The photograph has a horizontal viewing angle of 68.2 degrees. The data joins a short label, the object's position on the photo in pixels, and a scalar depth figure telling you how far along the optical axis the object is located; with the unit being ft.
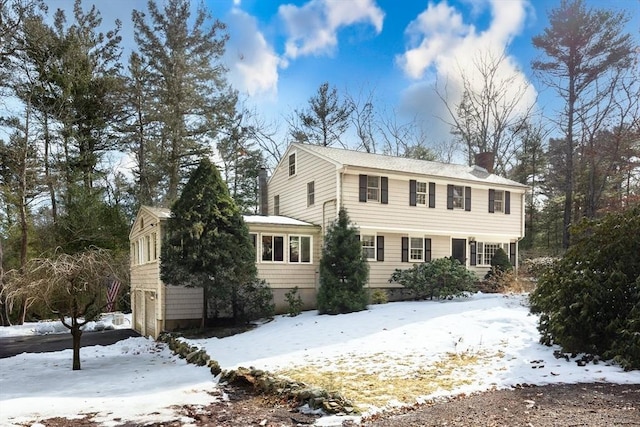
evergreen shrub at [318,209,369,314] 51.29
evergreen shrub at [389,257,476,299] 55.47
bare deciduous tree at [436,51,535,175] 101.65
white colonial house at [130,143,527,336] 58.13
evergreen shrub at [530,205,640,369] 27.76
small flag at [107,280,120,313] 86.12
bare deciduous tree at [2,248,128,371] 36.14
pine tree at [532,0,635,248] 82.43
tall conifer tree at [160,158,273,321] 49.70
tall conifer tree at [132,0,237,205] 88.33
